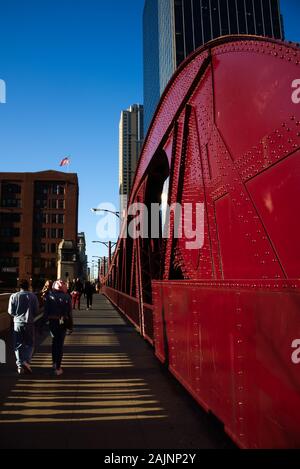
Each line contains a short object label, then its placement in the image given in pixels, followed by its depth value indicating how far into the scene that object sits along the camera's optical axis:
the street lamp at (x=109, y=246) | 50.06
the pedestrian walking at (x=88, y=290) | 23.75
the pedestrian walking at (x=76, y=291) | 22.57
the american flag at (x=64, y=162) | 73.85
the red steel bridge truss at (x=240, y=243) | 2.67
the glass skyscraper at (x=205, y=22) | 100.00
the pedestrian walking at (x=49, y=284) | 10.93
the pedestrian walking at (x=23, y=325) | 7.16
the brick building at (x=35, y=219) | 93.56
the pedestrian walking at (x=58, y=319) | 7.22
